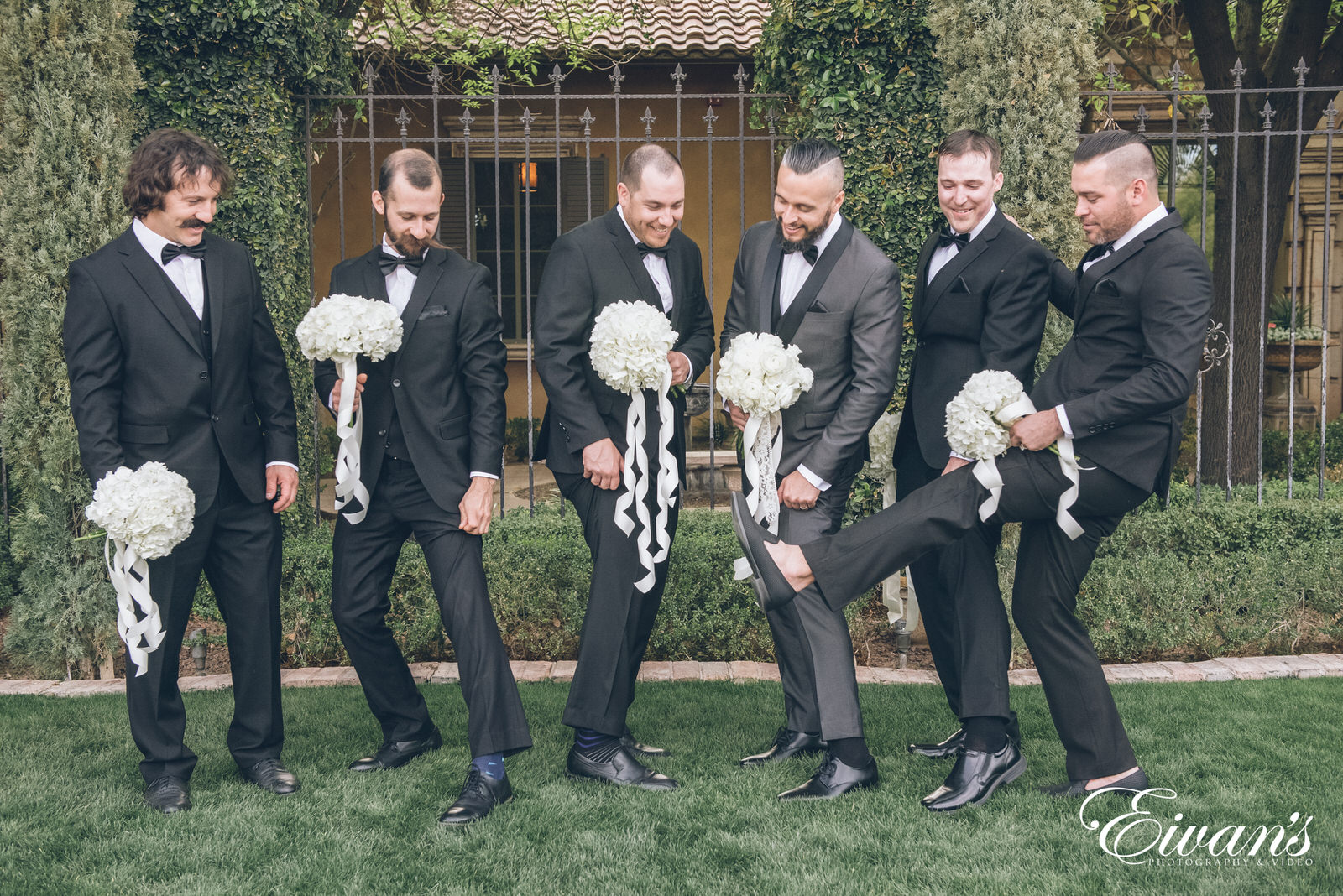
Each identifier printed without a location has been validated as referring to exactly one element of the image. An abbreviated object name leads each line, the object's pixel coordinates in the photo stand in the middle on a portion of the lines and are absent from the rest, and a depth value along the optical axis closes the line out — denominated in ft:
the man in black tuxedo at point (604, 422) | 12.28
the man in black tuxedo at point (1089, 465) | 10.94
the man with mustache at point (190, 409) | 11.47
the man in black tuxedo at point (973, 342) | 12.09
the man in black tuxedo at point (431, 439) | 12.00
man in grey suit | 11.87
